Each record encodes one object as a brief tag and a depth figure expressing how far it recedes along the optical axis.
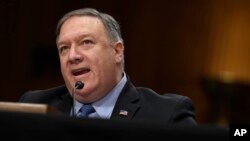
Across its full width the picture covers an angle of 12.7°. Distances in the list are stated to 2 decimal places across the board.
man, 5.13
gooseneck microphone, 4.95
